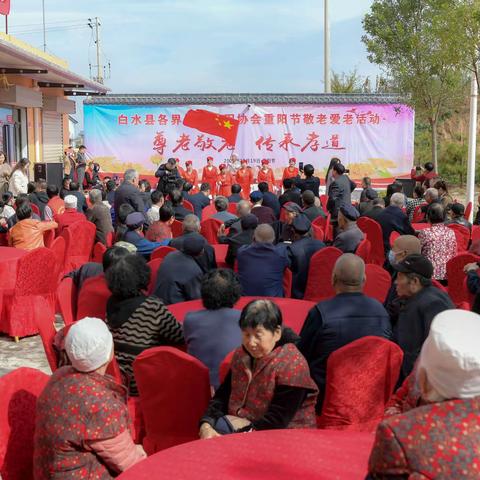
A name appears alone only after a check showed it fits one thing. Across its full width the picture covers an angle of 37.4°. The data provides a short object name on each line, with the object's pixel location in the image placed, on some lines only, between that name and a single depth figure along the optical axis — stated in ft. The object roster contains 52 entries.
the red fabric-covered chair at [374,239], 24.84
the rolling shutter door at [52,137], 70.44
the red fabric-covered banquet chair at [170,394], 10.08
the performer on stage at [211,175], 62.34
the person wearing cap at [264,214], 27.88
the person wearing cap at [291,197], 33.19
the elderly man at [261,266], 17.90
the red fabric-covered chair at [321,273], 18.84
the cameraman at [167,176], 39.01
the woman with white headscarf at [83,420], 8.17
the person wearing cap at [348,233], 20.77
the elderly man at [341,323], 11.23
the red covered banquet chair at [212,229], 26.32
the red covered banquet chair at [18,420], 8.61
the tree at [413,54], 54.03
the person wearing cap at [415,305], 12.12
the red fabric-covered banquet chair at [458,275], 17.93
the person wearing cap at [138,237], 20.47
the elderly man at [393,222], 24.58
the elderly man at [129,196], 29.25
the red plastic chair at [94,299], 15.31
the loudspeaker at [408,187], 56.95
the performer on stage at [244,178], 62.44
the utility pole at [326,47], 92.07
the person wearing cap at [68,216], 27.04
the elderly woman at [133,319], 12.03
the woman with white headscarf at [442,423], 5.08
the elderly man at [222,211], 26.78
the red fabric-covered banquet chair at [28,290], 19.98
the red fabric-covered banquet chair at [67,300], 15.92
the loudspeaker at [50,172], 58.34
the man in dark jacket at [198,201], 33.35
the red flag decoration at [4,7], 53.27
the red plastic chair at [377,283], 16.65
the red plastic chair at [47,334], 12.19
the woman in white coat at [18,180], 37.40
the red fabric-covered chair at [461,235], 22.93
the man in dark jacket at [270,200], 32.89
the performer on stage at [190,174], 60.72
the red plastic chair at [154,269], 17.68
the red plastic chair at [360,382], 10.07
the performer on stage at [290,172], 59.91
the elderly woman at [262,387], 9.25
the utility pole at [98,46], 191.83
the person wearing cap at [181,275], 16.16
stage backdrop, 73.10
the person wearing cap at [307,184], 36.65
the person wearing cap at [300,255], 19.31
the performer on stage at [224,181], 59.72
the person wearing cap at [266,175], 63.36
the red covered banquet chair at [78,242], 24.44
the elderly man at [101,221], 26.40
